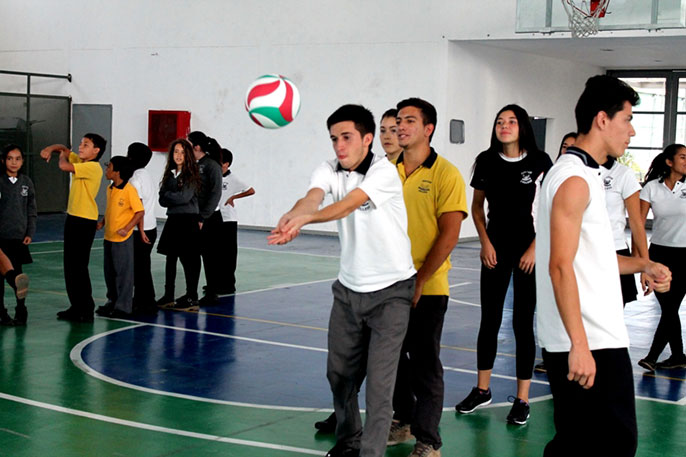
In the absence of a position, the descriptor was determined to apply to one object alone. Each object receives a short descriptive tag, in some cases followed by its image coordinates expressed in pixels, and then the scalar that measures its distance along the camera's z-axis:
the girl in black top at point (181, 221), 10.77
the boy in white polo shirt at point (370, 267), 5.02
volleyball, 8.43
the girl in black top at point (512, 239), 6.53
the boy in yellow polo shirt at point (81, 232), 9.88
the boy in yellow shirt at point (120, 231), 10.02
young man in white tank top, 3.71
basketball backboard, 16.41
